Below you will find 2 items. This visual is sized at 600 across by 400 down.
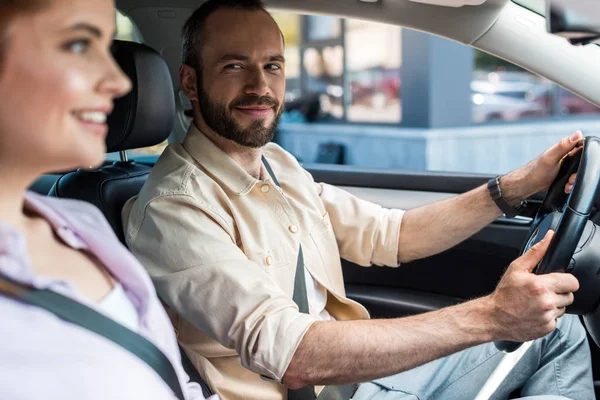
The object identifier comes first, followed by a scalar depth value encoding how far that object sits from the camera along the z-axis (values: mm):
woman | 729
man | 1409
